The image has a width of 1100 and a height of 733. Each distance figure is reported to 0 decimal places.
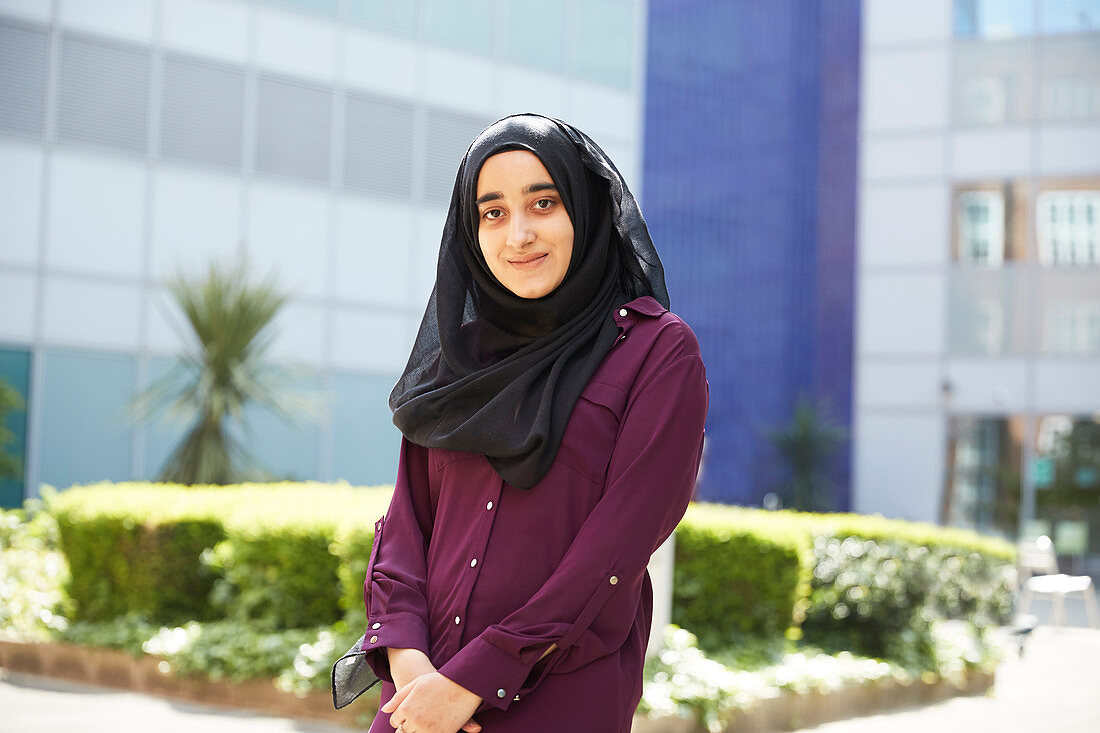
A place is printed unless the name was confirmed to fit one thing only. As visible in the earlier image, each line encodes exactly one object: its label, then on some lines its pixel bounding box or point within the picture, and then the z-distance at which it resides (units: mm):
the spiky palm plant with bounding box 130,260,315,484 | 8492
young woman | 1609
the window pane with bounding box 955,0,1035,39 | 16578
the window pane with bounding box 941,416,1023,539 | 16422
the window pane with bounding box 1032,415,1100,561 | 15883
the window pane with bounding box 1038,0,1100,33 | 16312
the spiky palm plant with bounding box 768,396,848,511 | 21922
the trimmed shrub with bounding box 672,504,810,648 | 5836
